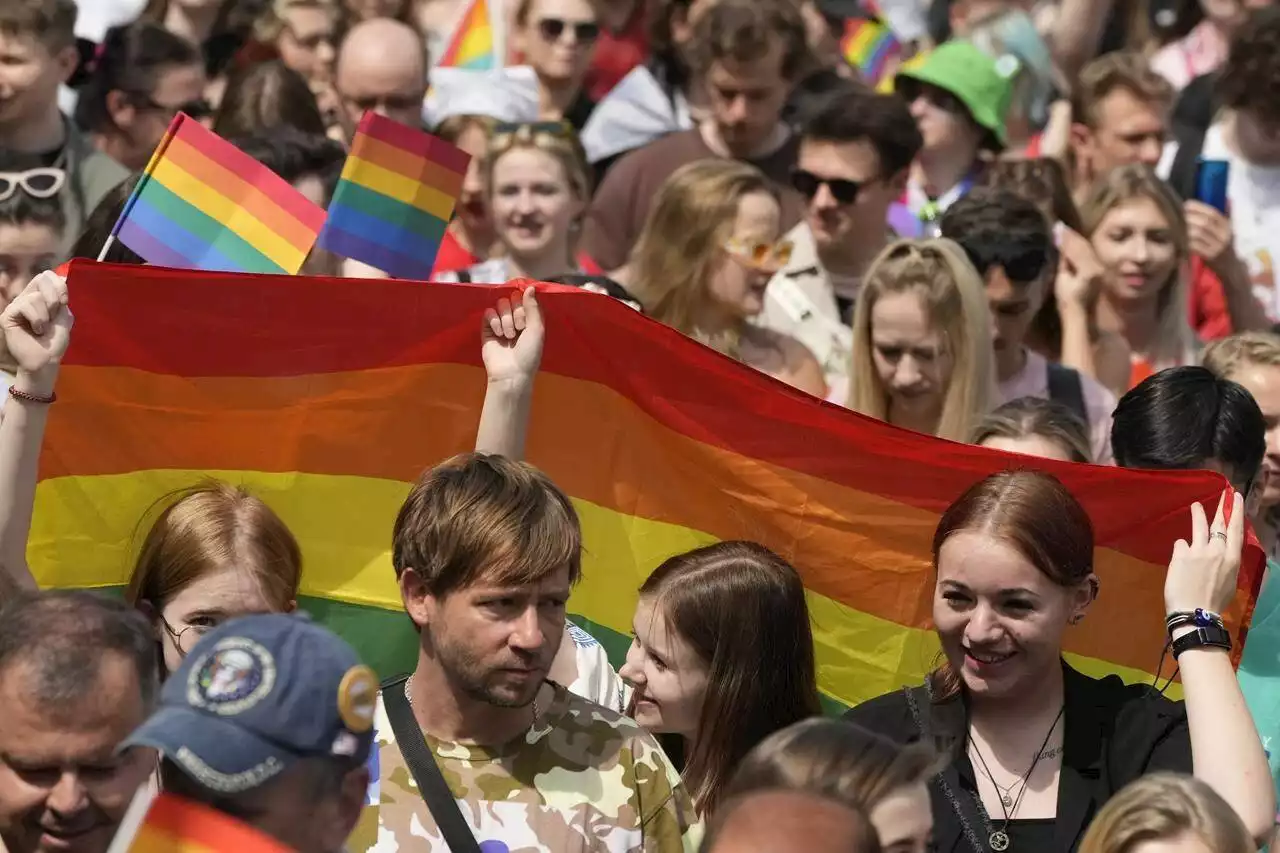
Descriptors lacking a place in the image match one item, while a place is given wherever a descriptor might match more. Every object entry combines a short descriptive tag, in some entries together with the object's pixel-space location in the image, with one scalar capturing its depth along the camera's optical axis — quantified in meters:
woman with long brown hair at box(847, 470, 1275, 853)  9.74
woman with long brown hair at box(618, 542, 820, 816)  10.00
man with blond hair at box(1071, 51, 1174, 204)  20.19
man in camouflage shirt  8.65
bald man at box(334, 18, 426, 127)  18.41
